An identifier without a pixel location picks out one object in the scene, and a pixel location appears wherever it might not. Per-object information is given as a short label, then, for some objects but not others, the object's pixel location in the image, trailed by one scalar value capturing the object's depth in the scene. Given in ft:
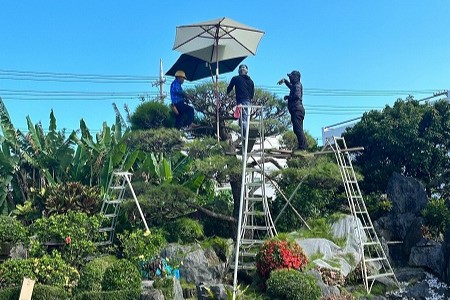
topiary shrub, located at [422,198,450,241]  35.42
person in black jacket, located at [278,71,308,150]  34.22
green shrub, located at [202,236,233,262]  33.95
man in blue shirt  36.78
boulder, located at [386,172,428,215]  38.88
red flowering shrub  27.66
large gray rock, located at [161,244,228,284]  31.17
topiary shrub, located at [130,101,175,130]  37.68
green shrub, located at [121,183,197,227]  31.81
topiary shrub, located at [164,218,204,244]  34.99
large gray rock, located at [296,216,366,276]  30.91
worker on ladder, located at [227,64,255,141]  33.09
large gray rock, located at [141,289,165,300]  24.72
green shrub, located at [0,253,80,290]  27.71
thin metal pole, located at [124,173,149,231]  30.98
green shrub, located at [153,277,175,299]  25.76
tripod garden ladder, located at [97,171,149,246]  32.80
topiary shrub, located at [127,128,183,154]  34.17
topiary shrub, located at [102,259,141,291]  26.18
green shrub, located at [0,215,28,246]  32.17
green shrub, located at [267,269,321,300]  25.31
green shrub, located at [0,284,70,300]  25.88
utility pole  79.28
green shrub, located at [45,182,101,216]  35.04
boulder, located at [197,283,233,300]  26.18
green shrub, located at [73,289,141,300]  25.11
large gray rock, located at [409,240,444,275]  33.24
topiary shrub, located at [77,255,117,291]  27.55
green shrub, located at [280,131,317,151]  37.70
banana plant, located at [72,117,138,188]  40.70
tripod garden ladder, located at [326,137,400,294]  30.05
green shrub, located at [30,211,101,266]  30.71
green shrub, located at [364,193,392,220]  39.24
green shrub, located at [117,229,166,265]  29.81
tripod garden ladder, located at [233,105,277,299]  30.48
